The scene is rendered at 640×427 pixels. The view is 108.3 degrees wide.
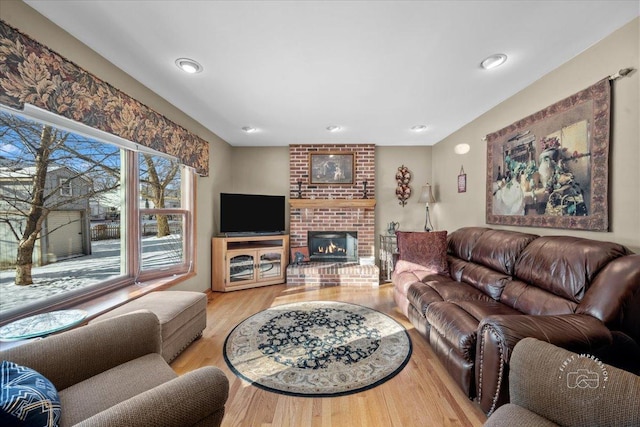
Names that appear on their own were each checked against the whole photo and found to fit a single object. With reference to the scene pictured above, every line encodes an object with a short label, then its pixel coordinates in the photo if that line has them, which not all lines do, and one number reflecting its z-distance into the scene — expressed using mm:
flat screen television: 3578
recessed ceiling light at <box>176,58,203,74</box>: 1785
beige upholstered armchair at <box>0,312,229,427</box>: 743
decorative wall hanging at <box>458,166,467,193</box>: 3189
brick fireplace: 4047
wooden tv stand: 3436
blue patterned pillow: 655
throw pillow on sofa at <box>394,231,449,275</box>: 2715
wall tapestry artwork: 1620
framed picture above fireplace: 4074
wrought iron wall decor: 4137
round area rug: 1619
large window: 1429
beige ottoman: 1695
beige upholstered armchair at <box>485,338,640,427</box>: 744
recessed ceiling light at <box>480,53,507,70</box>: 1760
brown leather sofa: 1198
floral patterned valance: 1184
